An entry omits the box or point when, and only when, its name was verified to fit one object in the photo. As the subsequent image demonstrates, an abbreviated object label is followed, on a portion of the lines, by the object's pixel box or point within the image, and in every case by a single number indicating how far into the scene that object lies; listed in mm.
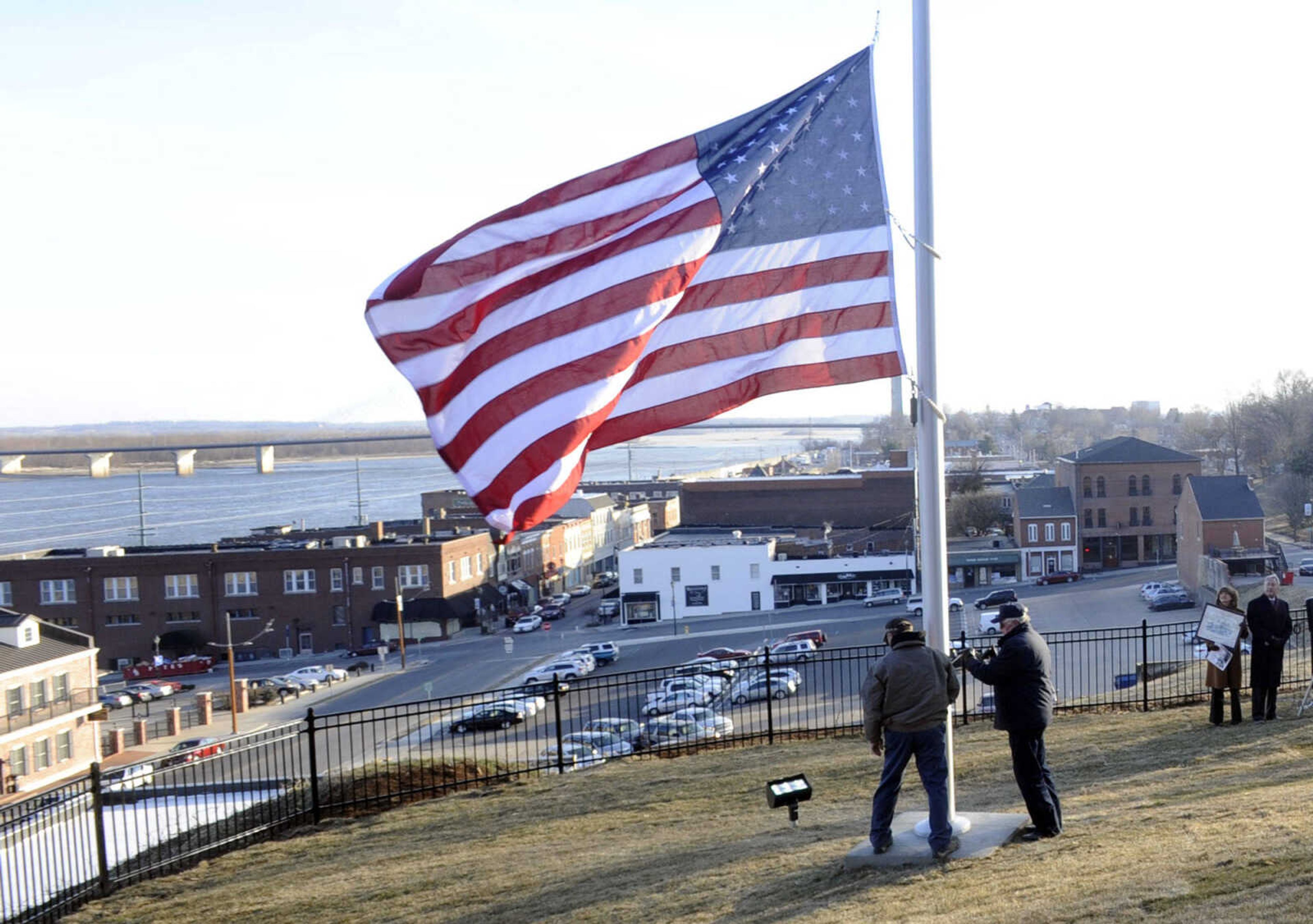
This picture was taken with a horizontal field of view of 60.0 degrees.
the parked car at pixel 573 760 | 12984
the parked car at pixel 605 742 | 16672
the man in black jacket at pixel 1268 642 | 10922
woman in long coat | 11047
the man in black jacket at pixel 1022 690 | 6777
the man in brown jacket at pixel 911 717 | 6625
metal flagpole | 6668
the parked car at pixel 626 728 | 14938
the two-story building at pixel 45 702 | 34281
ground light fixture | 8188
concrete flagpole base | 6793
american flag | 7547
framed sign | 10930
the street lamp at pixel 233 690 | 38656
